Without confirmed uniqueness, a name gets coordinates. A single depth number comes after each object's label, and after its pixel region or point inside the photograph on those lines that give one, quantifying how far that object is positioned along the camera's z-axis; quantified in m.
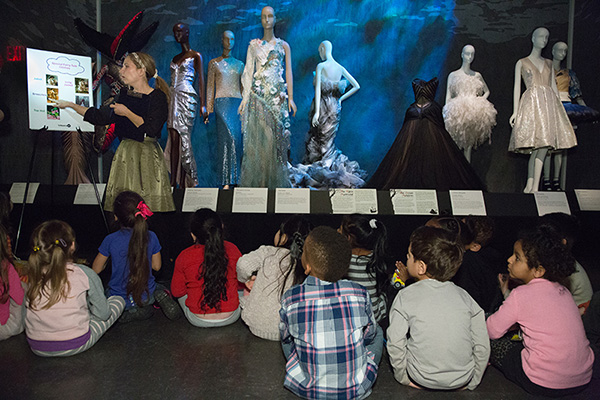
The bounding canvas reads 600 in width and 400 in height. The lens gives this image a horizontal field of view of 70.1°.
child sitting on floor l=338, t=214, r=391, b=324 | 2.53
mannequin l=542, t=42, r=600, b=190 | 4.98
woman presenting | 3.36
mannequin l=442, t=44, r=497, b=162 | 5.13
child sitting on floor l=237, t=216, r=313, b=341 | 2.49
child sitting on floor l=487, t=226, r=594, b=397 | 1.91
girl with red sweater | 2.68
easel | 3.63
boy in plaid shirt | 1.80
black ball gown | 4.59
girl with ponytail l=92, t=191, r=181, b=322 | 2.83
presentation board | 3.71
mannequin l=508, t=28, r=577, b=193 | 4.68
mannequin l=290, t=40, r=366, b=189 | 5.60
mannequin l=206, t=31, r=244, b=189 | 4.94
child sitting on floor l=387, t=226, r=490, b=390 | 1.90
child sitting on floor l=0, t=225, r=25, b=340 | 2.32
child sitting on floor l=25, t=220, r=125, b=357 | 2.18
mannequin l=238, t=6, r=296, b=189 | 4.70
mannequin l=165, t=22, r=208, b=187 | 5.25
